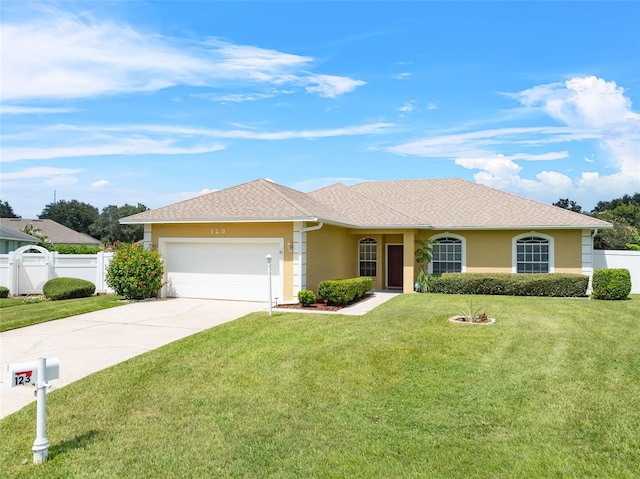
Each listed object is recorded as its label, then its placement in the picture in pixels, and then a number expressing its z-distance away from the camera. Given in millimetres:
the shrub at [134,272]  14555
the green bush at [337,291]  13562
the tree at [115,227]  62016
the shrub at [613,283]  15359
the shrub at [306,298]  13258
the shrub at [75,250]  29972
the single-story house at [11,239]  27469
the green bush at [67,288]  16125
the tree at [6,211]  76875
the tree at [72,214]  71062
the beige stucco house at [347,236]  14648
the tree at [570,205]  34281
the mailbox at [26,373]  4154
